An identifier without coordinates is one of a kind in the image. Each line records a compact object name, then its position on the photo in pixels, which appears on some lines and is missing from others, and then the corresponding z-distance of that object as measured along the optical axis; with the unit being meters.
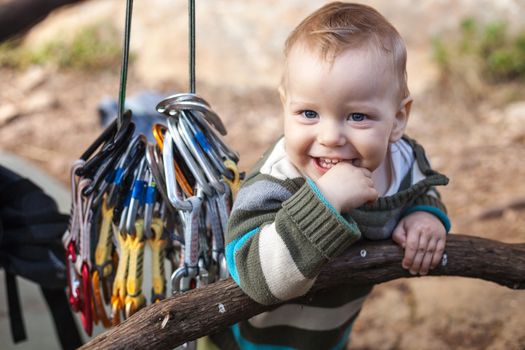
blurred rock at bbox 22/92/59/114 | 4.21
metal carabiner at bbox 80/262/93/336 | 1.32
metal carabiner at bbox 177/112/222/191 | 1.23
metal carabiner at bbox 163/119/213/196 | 1.22
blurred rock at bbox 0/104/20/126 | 4.08
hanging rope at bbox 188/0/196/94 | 1.27
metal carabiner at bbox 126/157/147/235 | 1.25
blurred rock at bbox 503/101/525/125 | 3.67
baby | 1.02
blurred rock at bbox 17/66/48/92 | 4.41
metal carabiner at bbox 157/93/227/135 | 1.26
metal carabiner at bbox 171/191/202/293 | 1.20
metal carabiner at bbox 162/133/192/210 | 1.19
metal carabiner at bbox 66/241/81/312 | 1.35
